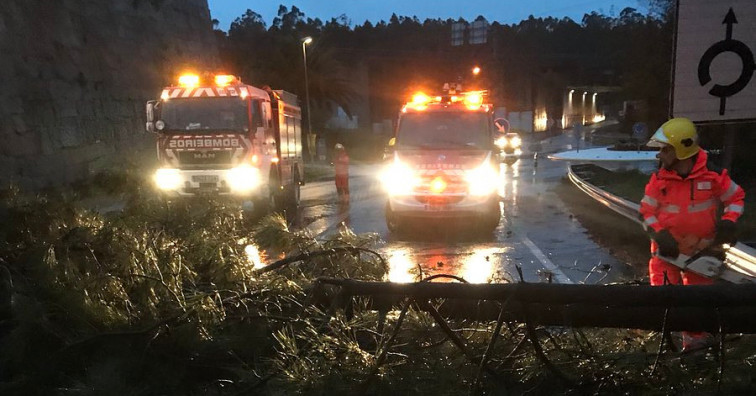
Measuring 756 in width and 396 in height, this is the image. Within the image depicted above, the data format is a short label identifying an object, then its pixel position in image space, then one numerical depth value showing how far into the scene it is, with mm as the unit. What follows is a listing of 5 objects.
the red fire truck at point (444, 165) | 9219
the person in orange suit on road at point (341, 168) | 14625
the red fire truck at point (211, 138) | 11227
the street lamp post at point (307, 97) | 31797
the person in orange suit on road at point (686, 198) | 3867
